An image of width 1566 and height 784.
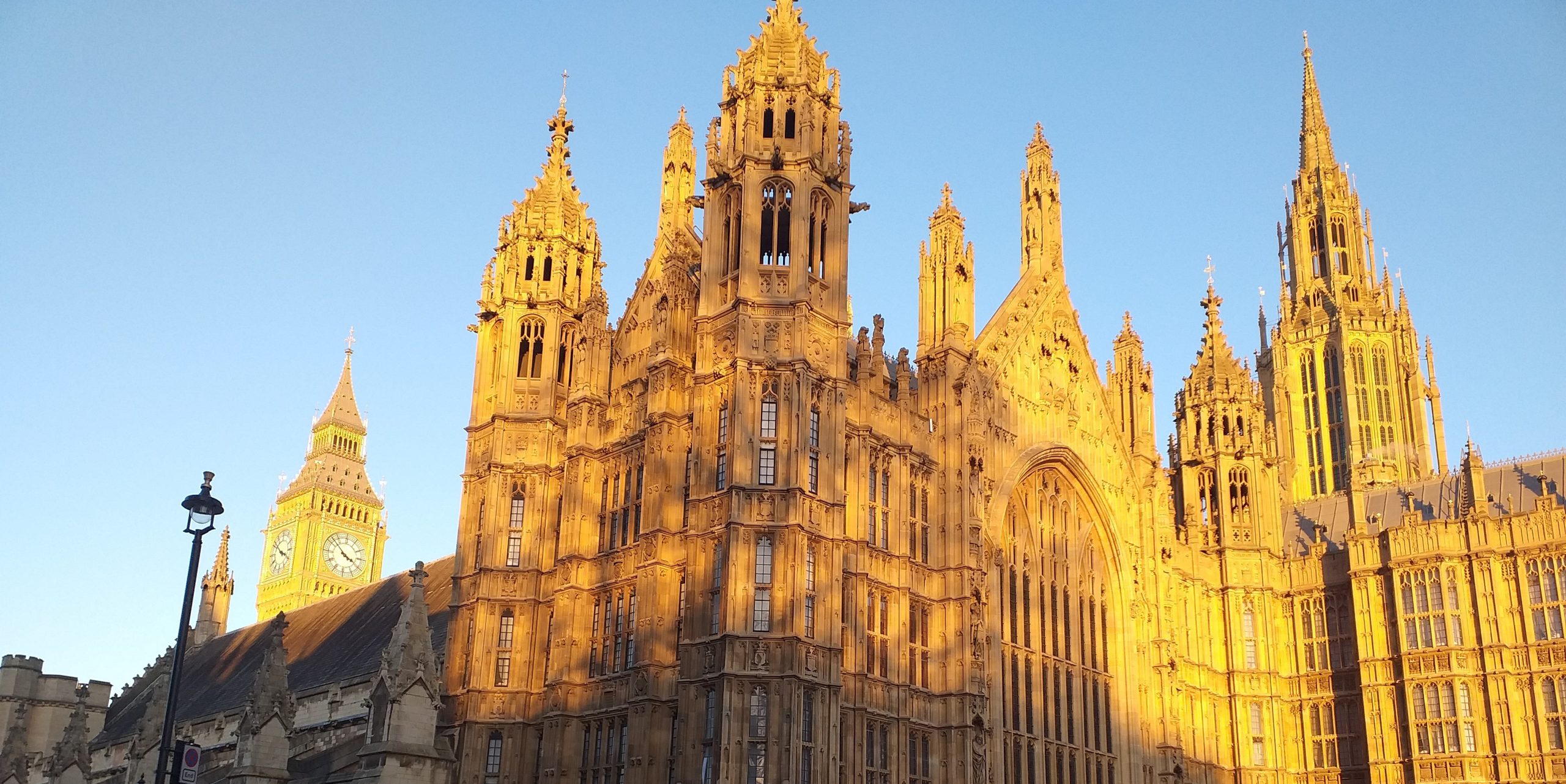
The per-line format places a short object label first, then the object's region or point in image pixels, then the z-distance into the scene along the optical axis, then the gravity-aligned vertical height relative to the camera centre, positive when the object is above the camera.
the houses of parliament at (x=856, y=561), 39.50 +10.62
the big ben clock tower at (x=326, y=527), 112.94 +26.87
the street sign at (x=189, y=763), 24.52 +1.79
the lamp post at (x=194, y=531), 23.19 +5.43
